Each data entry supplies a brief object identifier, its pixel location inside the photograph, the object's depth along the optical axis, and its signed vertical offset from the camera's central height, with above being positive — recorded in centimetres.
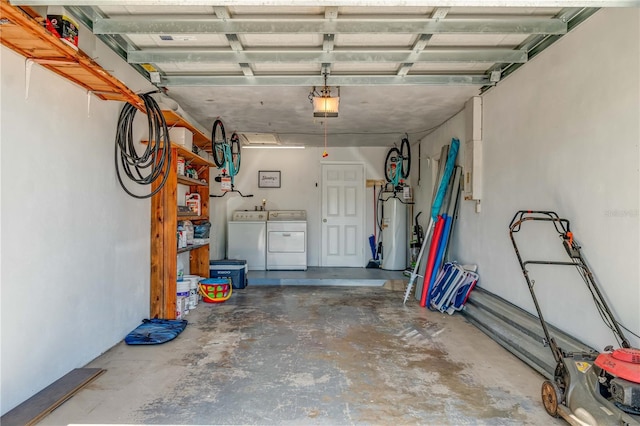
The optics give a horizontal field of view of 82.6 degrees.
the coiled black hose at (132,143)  290 +54
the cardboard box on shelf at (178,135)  383 +76
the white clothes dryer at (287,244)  651 -65
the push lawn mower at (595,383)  162 -84
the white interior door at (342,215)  718 -14
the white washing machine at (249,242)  651 -61
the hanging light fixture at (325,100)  360 +107
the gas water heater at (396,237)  666 -53
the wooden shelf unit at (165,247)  364 -40
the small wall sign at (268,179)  724 +57
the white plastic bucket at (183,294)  394 -96
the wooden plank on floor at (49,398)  188 -109
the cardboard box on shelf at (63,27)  193 +97
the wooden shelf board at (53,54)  163 +82
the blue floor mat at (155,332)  308 -111
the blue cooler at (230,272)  538 -95
